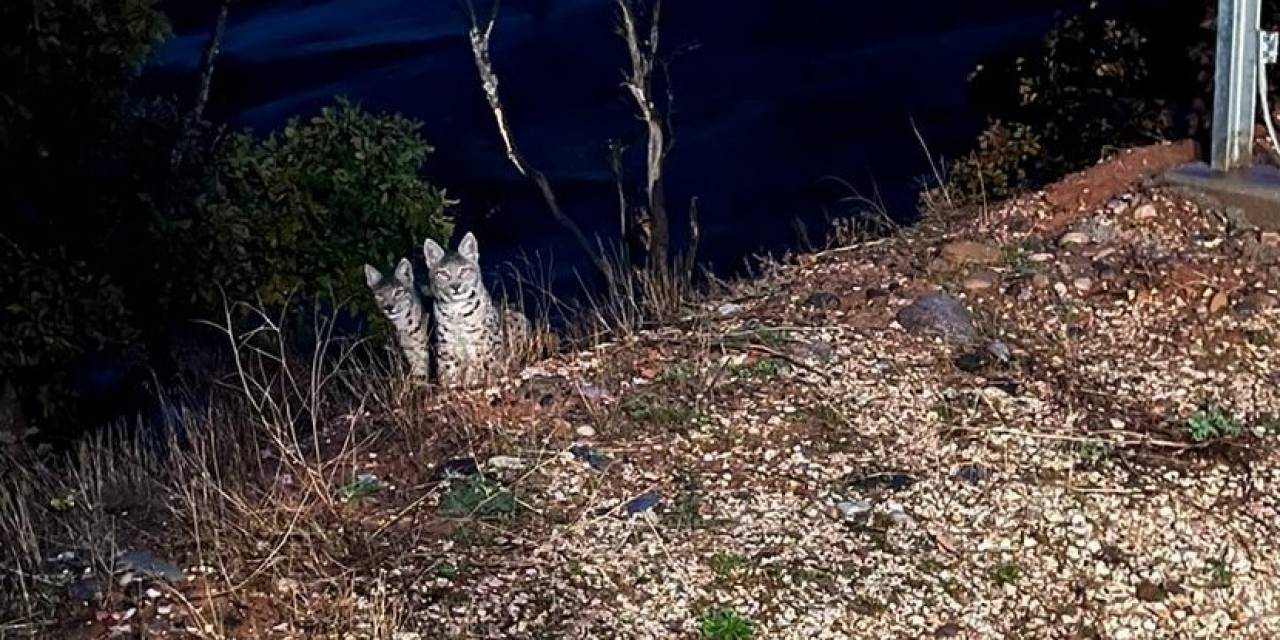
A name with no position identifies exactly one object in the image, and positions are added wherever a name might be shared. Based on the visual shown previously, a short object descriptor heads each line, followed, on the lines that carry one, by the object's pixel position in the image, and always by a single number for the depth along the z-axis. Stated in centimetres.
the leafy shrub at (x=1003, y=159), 977
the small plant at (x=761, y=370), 566
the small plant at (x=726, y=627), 433
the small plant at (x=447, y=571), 458
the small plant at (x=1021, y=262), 629
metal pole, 640
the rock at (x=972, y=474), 500
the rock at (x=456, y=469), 514
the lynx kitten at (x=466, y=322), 612
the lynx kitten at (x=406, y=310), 649
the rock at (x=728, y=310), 632
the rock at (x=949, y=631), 439
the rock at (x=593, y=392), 562
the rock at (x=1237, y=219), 646
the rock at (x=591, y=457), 517
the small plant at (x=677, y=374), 568
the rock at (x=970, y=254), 641
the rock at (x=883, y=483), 498
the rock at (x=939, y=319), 590
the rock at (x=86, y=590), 453
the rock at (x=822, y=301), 625
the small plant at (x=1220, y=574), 456
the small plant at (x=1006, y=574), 457
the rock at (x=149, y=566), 460
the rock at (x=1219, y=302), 595
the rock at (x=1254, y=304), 590
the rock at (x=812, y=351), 575
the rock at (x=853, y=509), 485
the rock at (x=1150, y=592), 451
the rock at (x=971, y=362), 567
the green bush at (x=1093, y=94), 825
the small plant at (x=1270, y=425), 522
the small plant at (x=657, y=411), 542
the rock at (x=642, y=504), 491
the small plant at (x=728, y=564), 459
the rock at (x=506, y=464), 516
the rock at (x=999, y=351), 573
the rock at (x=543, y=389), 565
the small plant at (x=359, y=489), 501
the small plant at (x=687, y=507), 483
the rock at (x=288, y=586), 451
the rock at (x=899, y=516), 482
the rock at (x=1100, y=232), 649
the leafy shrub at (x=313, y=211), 920
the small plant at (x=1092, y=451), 507
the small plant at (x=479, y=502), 489
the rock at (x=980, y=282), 621
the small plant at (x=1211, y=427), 514
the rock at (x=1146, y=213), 656
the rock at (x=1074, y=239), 648
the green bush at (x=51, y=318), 812
